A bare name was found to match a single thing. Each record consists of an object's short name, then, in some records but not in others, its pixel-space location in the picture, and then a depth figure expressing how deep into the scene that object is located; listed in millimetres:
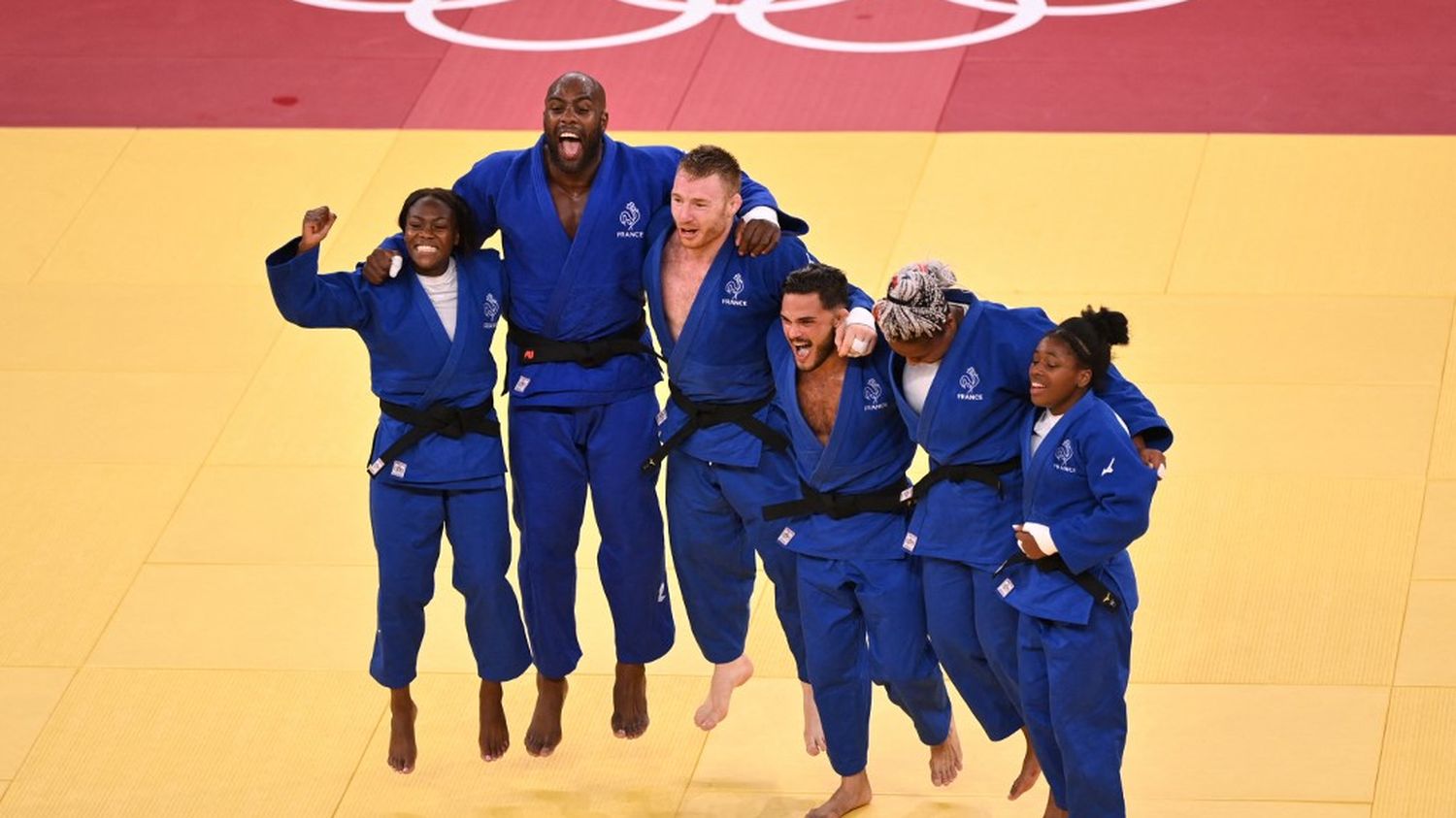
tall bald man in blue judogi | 16031
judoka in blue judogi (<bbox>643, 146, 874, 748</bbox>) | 15719
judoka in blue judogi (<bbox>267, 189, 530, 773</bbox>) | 15609
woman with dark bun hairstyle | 14187
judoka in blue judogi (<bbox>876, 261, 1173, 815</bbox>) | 14727
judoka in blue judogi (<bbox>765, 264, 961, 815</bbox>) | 15180
